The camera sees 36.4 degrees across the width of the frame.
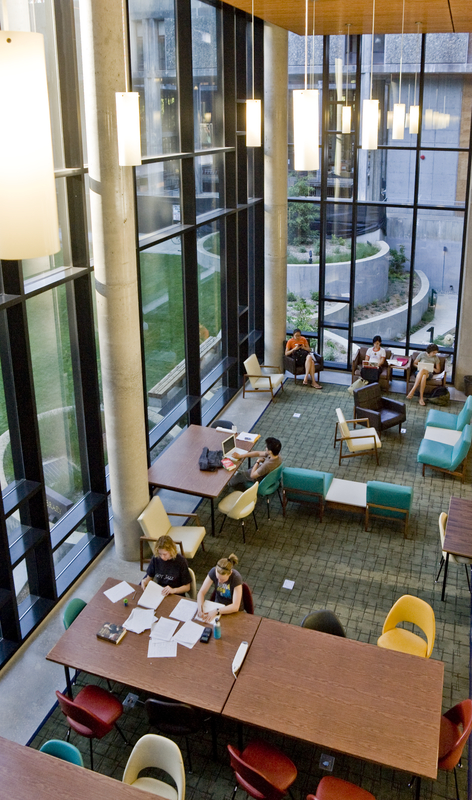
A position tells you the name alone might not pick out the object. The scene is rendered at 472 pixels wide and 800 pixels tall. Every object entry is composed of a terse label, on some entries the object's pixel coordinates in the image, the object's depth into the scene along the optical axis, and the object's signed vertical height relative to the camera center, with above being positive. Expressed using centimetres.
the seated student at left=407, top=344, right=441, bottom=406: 1177 -342
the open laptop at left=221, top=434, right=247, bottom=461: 862 -339
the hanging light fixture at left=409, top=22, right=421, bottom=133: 1048 +42
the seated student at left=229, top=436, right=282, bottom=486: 850 -354
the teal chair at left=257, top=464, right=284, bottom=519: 841 -371
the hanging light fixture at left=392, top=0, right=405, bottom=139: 1023 +35
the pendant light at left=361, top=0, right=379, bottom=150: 827 +30
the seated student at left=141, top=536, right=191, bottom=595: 632 -353
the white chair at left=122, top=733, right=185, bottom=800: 472 -385
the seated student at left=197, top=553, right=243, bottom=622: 594 -347
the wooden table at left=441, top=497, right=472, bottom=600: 685 -359
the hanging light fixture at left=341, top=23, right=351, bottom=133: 1037 +44
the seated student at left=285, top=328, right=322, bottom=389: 1262 -330
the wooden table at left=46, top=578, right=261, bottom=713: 520 -365
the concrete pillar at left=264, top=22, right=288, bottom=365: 1145 -57
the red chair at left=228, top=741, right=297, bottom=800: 471 -404
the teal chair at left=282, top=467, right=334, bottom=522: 840 -370
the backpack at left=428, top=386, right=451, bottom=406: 1168 -382
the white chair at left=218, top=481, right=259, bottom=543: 794 -375
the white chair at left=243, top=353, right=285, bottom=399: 1196 -360
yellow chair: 597 -383
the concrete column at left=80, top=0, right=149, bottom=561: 615 -106
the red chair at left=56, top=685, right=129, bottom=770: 519 -401
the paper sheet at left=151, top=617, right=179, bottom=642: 571 -362
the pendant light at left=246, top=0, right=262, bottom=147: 864 +35
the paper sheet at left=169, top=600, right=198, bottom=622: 592 -361
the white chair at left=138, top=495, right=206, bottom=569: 750 -383
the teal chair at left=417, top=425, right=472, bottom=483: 912 -381
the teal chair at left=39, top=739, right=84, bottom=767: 470 -372
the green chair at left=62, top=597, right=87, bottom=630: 596 -361
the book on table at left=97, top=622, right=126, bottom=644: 566 -360
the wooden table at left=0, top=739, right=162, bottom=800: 434 -366
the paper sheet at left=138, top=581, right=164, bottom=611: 609 -360
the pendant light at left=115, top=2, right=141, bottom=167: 551 +20
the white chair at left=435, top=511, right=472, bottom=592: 706 -383
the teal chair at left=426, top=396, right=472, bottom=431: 996 -364
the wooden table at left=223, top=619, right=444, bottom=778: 474 -368
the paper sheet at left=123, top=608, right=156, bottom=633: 580 -361
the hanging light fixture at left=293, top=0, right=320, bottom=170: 503 +16
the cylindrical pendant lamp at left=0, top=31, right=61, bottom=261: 216 +2
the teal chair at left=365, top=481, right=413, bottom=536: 807 -374
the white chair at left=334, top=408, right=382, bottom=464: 983 -382
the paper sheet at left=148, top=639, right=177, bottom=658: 553 -364
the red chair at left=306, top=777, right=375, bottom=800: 477 -406
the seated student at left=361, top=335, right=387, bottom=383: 1198 -336
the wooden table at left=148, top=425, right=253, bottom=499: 800 -348
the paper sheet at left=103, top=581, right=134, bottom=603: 617 -359
